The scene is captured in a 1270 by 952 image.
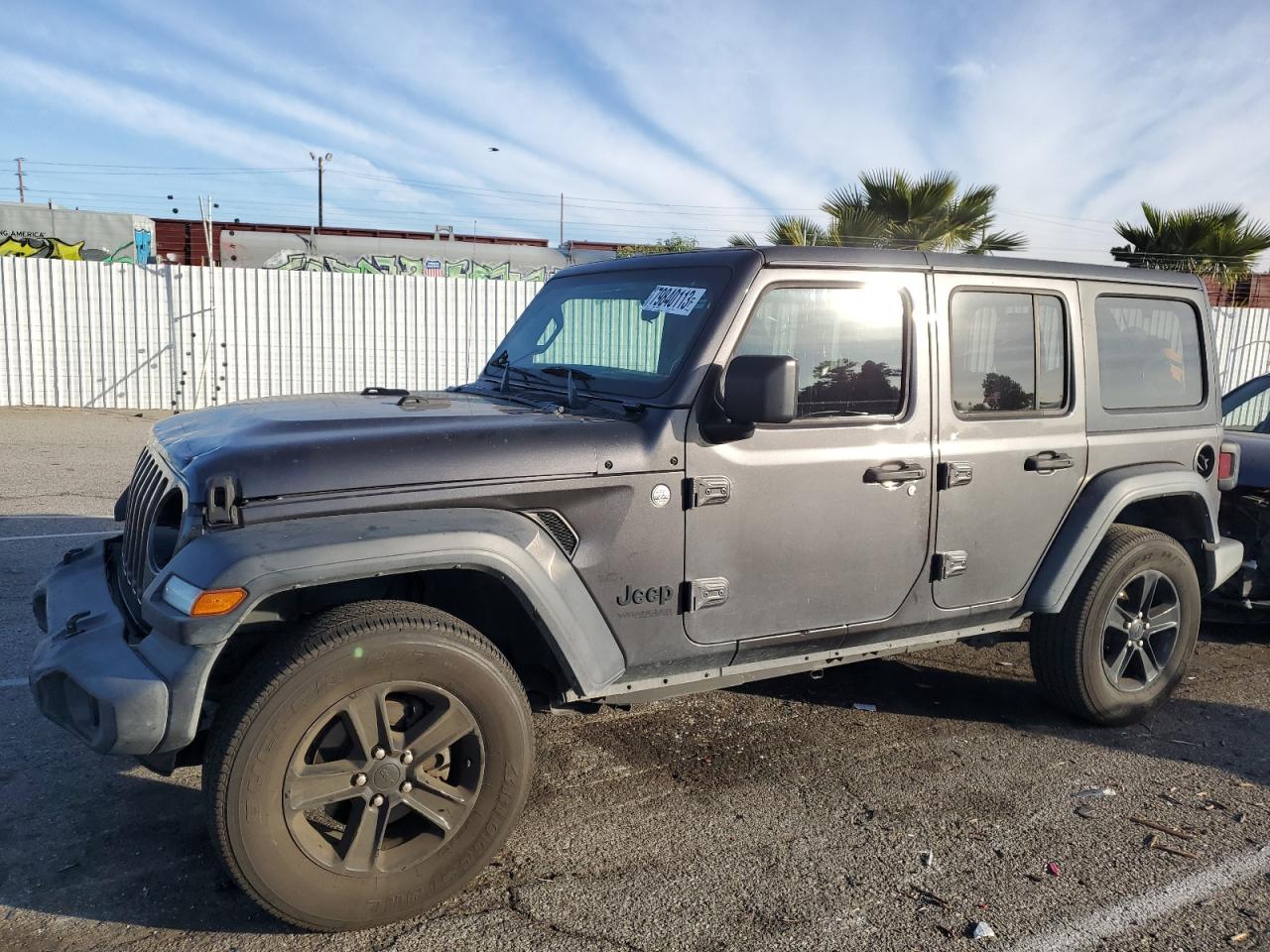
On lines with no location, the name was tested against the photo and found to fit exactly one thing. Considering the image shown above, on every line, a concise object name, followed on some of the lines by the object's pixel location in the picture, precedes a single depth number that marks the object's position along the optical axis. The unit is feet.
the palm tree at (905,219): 44.91
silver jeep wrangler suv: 8.41
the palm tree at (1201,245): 50.08
